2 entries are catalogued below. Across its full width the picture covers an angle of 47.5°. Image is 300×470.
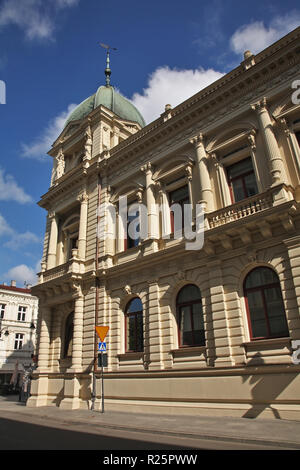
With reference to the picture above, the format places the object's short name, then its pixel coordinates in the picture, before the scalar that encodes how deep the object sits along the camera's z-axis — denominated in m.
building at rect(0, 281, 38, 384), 43.41
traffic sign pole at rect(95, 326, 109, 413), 15.52
